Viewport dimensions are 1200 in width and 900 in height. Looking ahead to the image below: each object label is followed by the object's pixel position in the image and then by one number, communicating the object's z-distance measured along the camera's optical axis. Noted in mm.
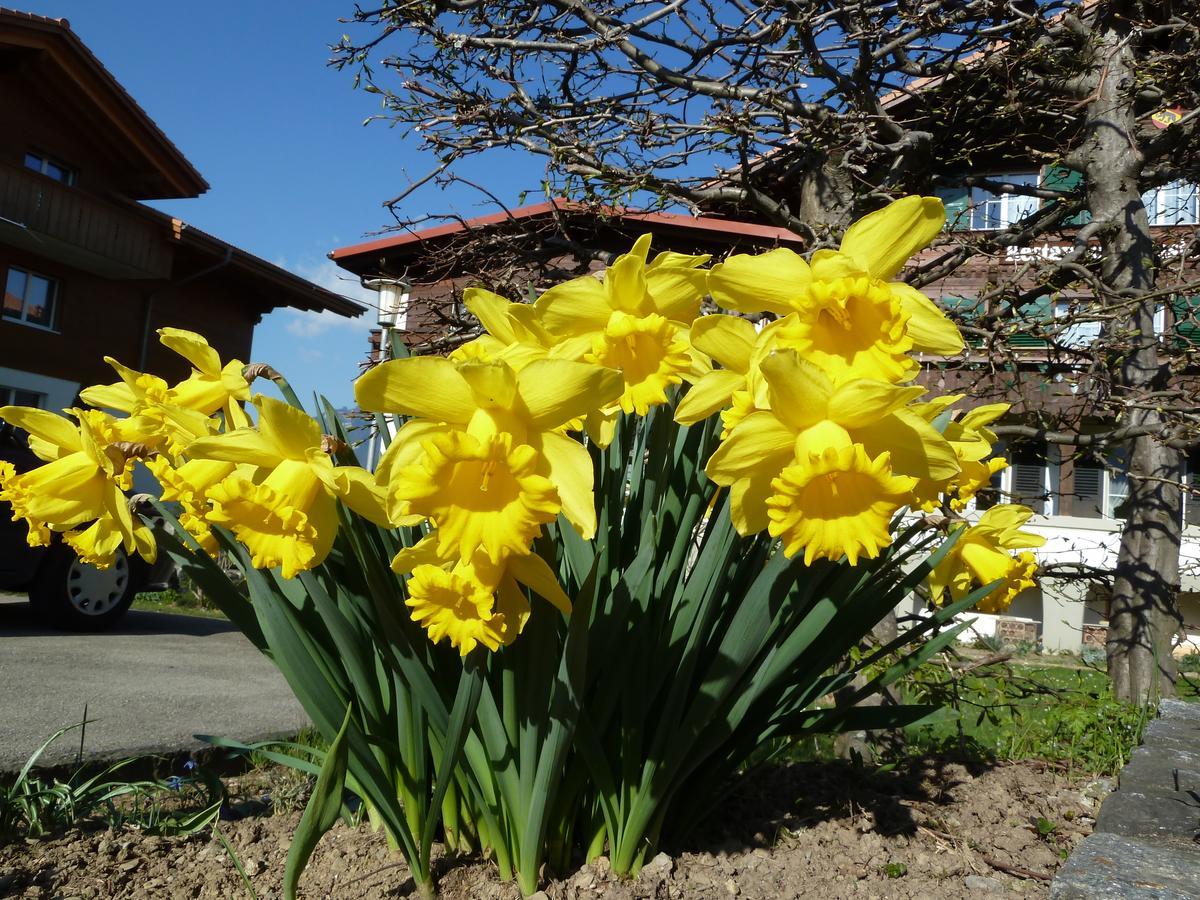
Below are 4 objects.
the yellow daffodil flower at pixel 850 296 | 317
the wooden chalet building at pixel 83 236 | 10021
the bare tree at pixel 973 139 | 2617
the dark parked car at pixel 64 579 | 4398
